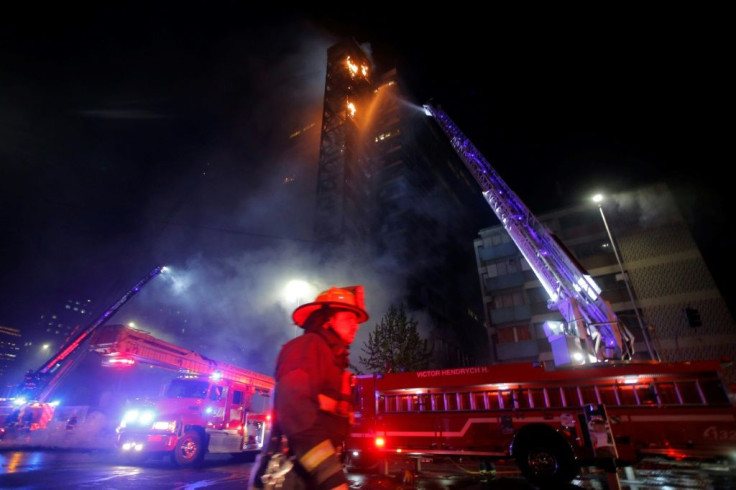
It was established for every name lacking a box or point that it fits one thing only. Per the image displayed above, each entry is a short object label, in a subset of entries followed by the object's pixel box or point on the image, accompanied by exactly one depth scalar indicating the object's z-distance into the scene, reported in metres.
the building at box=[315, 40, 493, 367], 26.31
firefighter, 1.68
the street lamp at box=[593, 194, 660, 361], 15.30
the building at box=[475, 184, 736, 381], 21.62
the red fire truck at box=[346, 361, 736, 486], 6.11
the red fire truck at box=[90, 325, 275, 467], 8.51
